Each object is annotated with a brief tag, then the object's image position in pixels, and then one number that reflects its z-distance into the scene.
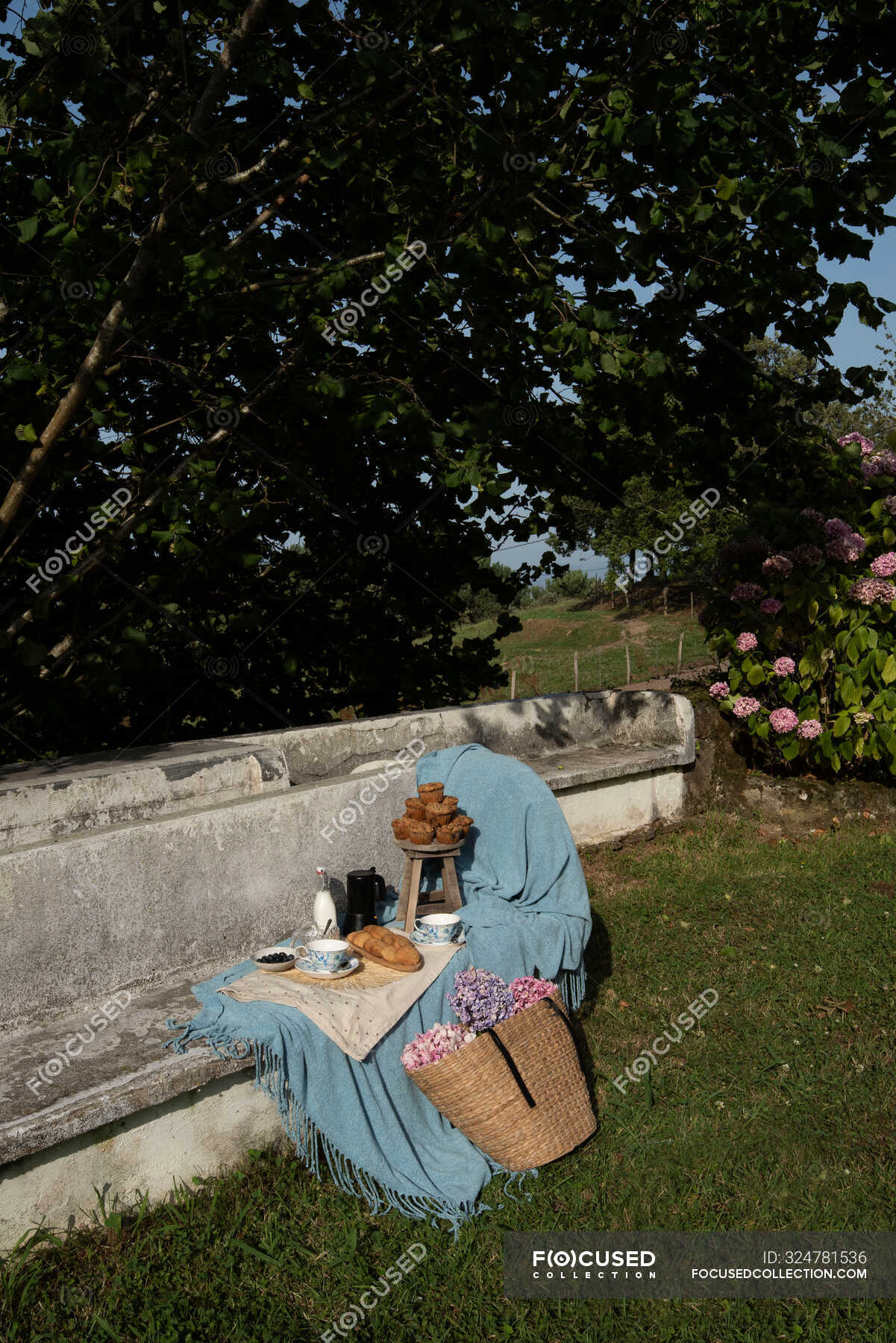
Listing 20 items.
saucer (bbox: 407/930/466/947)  3.89
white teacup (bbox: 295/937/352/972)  3.59
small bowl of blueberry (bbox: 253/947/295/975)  3.62
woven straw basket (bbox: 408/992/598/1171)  3.20
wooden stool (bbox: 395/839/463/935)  4.13
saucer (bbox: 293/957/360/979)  3.57
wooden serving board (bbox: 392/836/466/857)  4.12
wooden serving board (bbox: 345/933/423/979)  3.64
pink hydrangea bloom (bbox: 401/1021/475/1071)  3.23
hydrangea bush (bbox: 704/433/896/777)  6.57
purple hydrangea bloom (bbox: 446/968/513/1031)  3.29
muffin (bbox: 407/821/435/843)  4.09
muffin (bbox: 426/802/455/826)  4.14
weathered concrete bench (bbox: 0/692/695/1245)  2.90
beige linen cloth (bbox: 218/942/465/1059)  3.28
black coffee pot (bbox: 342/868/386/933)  4.07
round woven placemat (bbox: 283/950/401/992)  3.53
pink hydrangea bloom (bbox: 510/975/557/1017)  3.46
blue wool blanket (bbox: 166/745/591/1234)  3.17
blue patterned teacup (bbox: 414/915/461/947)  3.89
